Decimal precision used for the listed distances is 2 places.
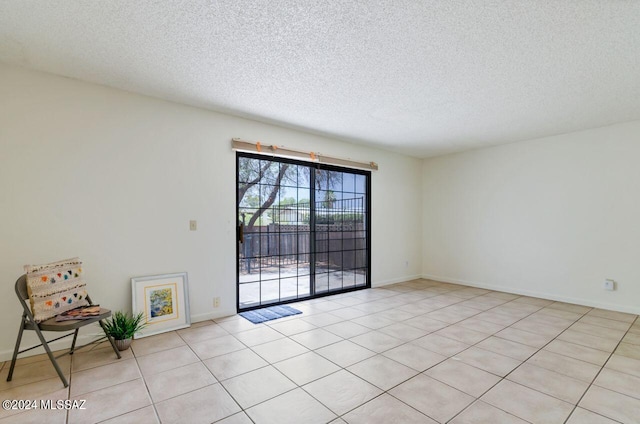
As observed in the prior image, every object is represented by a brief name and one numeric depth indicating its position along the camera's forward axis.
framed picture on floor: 3.12
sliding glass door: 4.05
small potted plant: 2.73
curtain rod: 3.83
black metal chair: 2.19
